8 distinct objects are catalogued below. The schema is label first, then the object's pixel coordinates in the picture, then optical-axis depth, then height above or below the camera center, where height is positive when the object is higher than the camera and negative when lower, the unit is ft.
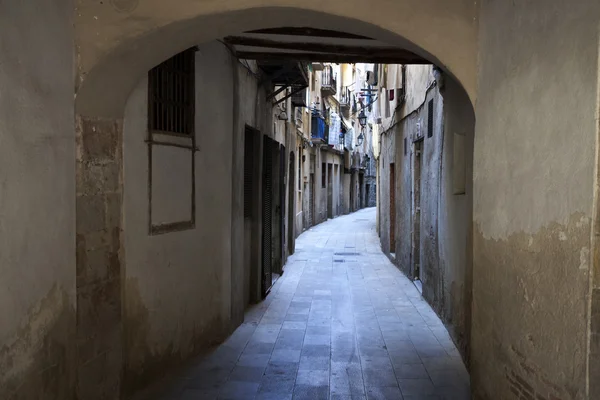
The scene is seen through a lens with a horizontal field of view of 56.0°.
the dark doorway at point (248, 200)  26.48 -0.62
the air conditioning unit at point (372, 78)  62.21 +13.14
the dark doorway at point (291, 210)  46.85 -1.93
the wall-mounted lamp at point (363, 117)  102.99 +14.35
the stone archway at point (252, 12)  12.29 +3.64
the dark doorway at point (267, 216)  29.37 -1.59
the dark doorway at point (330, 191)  96.58 -0.60
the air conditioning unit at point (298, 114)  52.15 +7.04
